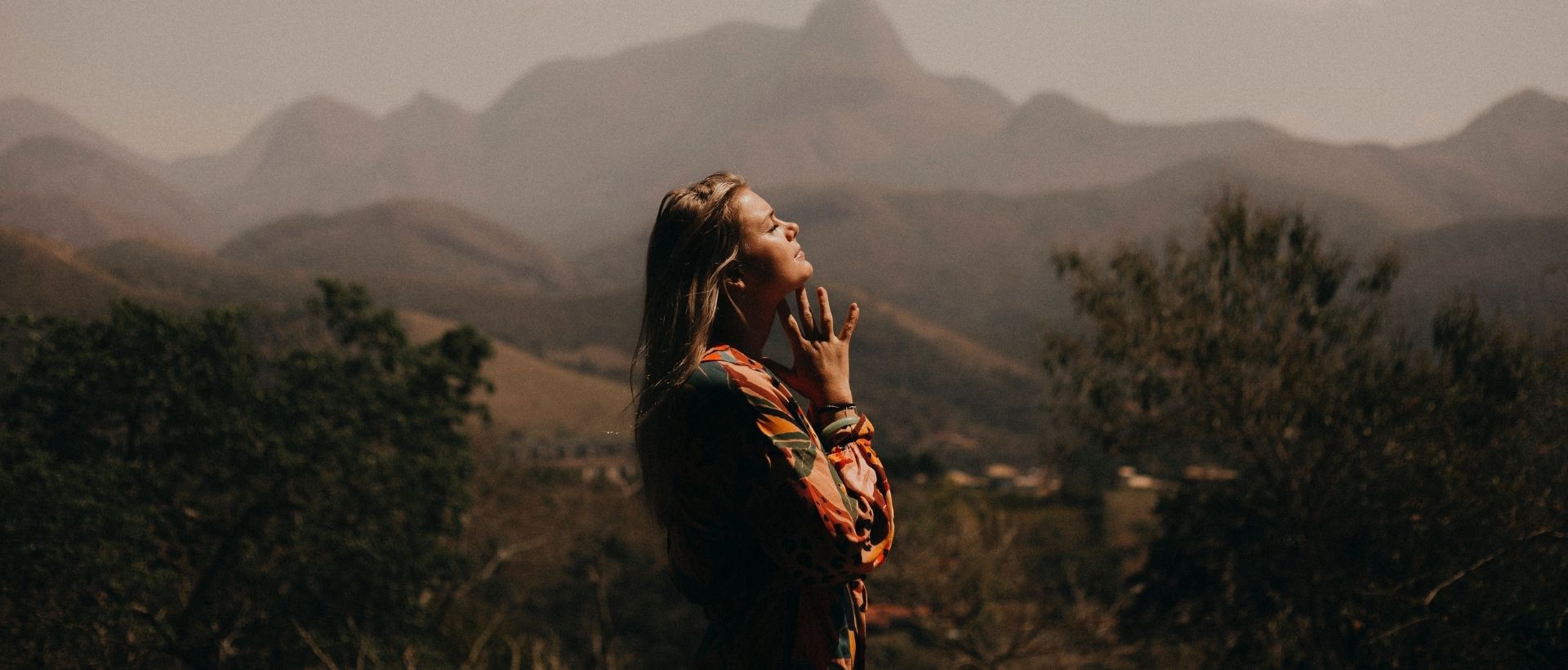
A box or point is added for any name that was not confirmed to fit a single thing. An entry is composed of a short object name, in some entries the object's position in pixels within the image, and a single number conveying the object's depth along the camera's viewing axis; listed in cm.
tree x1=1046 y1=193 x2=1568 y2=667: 895
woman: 219
